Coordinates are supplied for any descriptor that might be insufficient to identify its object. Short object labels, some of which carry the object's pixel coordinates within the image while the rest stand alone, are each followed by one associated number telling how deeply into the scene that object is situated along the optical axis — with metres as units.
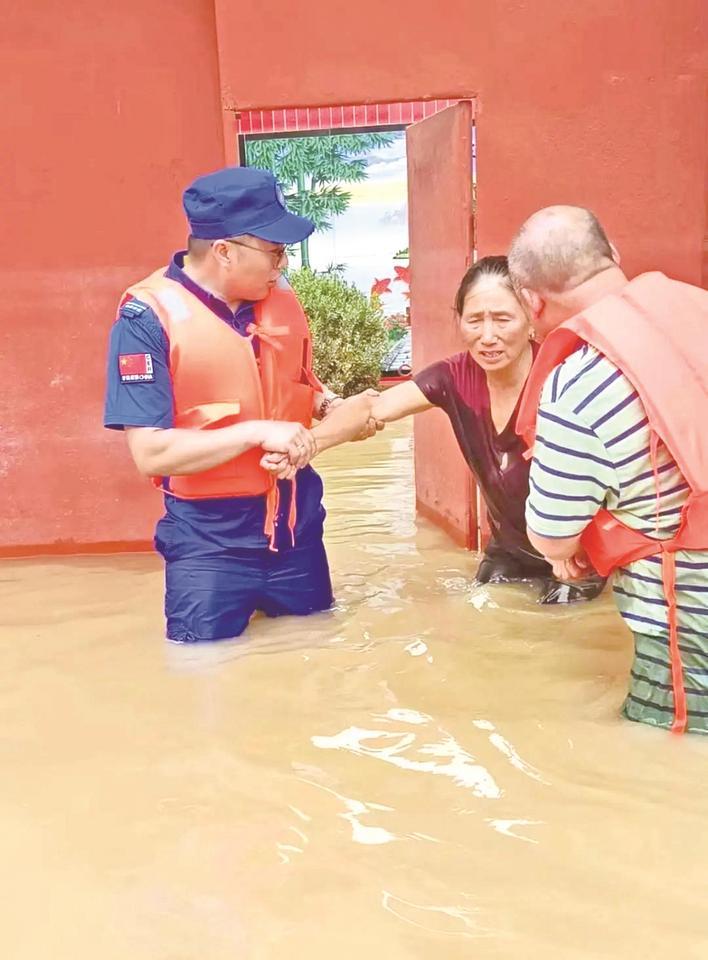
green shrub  9.38
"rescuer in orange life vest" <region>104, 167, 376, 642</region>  3.26
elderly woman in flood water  3.52
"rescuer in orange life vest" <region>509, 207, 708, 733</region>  2.40
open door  4.39
